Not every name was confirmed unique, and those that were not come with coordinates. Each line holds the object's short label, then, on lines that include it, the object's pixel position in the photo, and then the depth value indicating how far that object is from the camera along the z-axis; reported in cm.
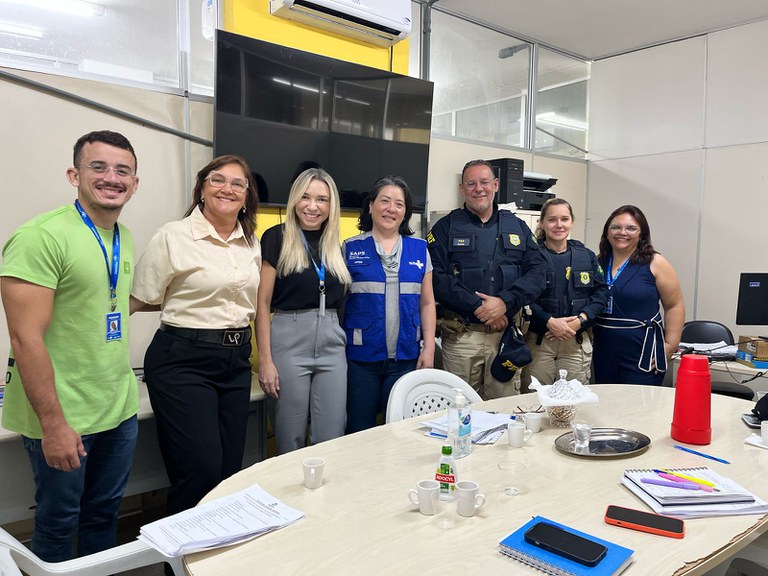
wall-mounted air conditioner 306
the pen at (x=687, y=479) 139
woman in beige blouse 194
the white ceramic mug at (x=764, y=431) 177
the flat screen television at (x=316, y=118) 288
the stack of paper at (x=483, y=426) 181
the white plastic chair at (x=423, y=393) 217
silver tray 167
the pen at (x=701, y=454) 164
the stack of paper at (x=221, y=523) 112
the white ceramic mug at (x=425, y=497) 129
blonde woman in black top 234
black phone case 108
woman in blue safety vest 250
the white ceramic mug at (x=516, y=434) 173
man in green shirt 151
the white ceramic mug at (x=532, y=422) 186
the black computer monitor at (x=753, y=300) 311
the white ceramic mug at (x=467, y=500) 130
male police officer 288
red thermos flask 177
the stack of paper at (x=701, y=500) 131
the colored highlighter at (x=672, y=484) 139
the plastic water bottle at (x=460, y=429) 166
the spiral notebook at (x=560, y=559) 105
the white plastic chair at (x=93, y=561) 115
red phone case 121
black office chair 408
